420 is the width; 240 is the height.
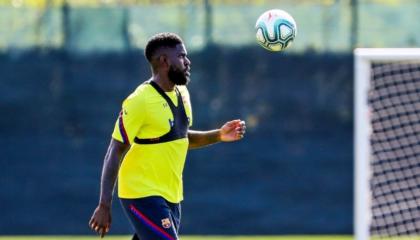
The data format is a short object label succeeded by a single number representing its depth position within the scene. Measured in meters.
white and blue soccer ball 18.34
